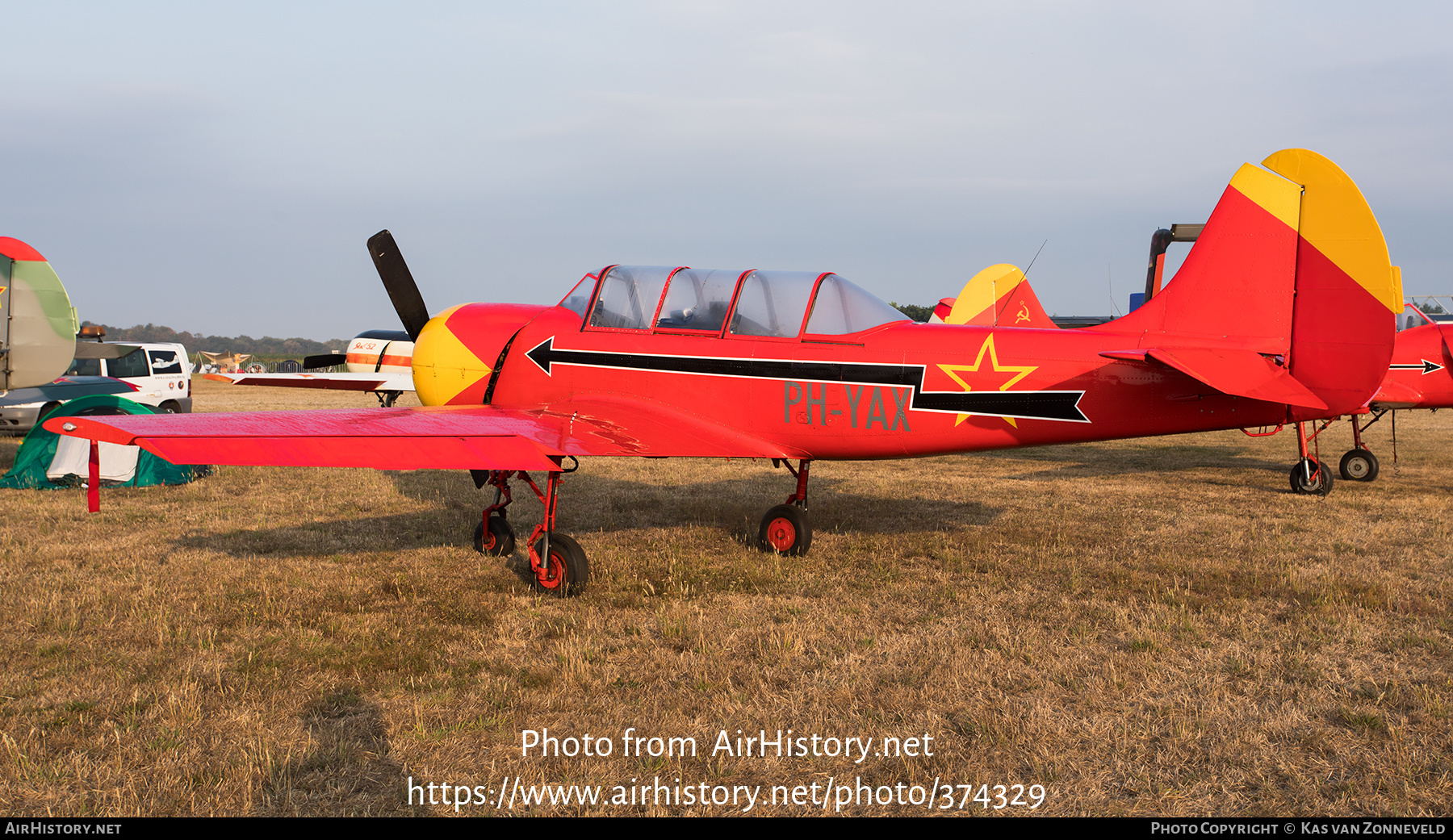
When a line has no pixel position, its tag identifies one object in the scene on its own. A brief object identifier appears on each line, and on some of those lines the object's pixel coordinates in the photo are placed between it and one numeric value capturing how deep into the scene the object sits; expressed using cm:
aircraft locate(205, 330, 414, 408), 1967
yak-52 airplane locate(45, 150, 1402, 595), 620
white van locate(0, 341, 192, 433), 1770
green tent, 1078
